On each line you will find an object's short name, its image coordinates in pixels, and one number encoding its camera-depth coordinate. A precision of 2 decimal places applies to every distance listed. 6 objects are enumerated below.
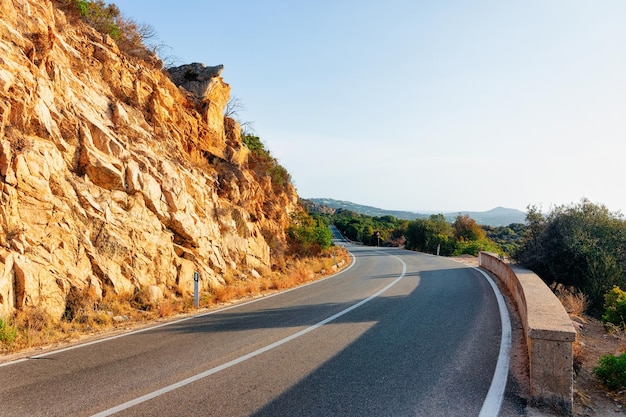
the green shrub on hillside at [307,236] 24.23
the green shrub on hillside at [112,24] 15.73
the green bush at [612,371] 4.99
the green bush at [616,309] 8.60
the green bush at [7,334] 6.71
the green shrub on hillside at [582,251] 11.31
